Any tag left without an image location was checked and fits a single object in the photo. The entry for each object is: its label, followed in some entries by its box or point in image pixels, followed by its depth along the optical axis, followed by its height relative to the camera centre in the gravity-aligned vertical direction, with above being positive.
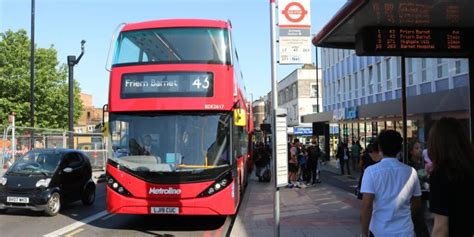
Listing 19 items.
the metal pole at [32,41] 23.41 +4.28
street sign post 6.96 -0.26
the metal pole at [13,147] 19.31 -0.44
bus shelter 7.58 +1.74
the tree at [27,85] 39.09 +3.98
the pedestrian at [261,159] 21.73 -1.17
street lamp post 22.61 +2.77
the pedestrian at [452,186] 3.25 -0.36
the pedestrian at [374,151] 6.95 -0.29
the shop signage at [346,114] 27.84 +1.00
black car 11.57 -1.09
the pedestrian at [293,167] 19.13 -1.34
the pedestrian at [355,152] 27.18 -1.12
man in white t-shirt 4.24 -0.52
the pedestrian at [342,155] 27.27 -1.29
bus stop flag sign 6.99 +1.37
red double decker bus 9.80 +0.10
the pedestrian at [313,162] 19.44 -1.17
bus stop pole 6.98 +0.44
